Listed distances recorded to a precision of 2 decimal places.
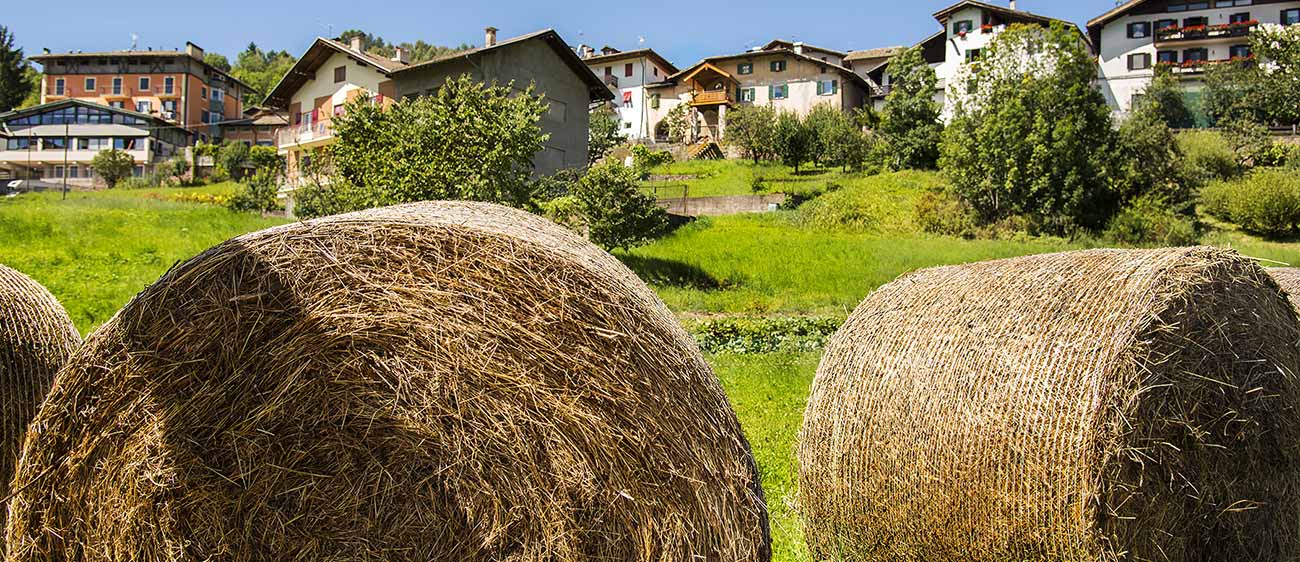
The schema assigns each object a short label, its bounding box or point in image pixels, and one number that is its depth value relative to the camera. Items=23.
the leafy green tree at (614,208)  27.94
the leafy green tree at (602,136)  57.16
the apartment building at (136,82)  89.00
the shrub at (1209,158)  40.53
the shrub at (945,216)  37.03
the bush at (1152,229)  33.62
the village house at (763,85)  70.00
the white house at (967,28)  62.41
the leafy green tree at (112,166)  62.06
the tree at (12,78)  89.75
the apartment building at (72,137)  76.19
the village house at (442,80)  38.22
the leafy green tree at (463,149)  22.27
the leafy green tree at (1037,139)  38.06
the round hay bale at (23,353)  4.88
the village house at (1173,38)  60.59
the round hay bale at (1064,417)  4.94
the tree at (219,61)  136.35
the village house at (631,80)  77.56
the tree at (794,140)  54.03
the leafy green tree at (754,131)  57.93
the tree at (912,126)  50.62
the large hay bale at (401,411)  3.84
